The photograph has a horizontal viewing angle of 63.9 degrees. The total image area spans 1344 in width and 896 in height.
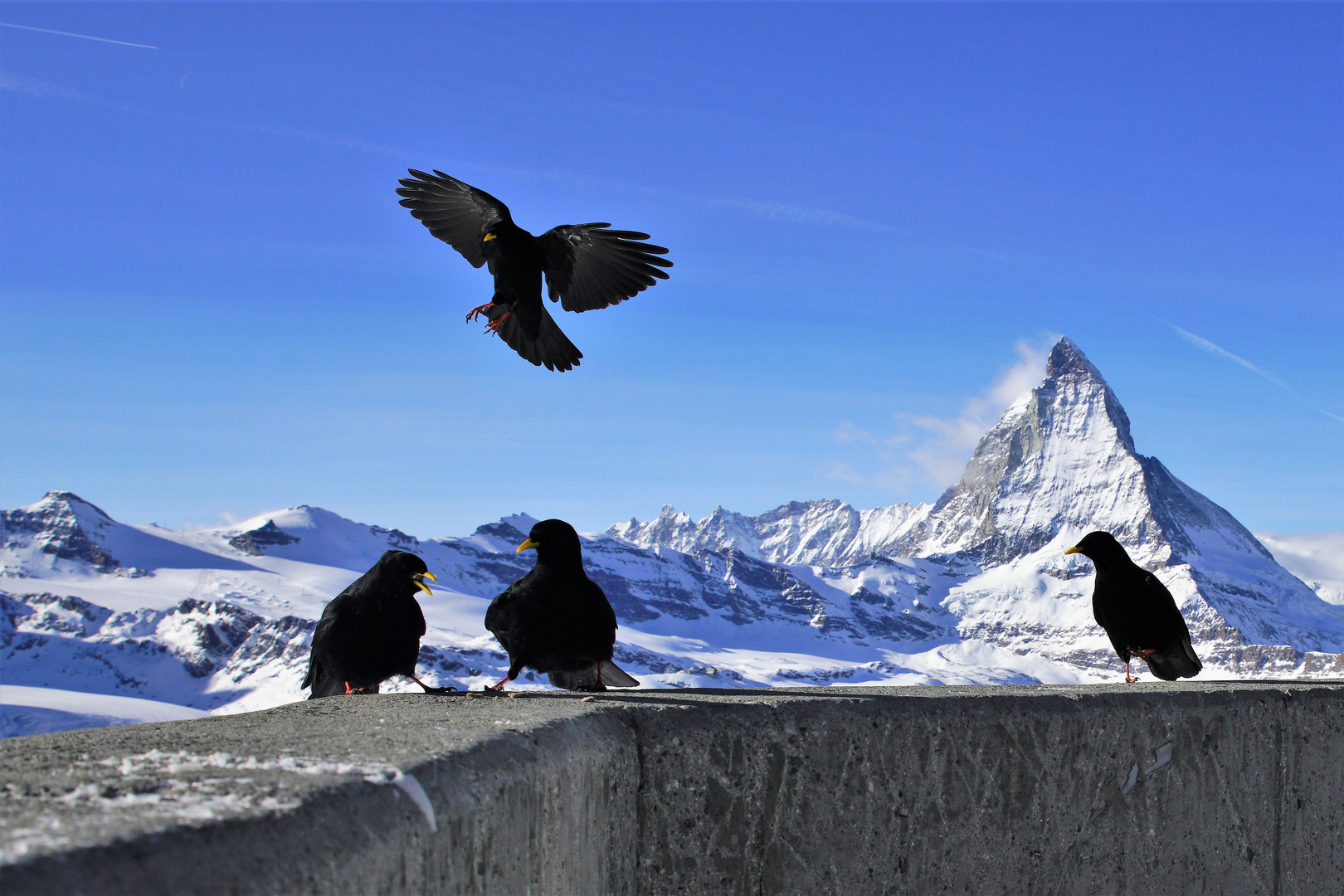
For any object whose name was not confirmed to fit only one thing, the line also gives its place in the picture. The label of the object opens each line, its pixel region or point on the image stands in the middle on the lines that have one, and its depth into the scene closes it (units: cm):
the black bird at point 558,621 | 395
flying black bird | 596
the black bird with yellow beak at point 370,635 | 453
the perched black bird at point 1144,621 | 534
